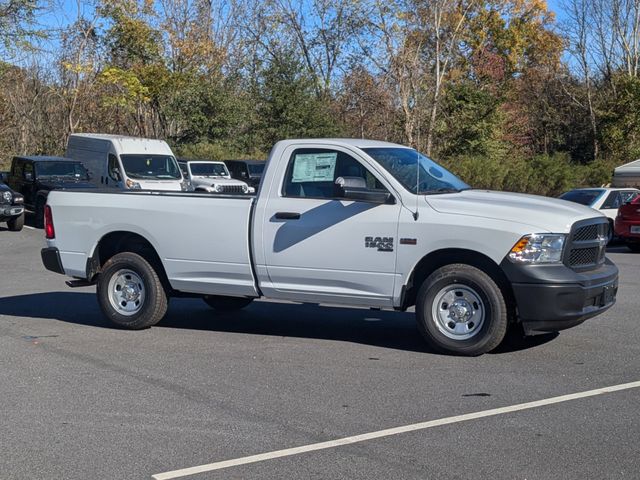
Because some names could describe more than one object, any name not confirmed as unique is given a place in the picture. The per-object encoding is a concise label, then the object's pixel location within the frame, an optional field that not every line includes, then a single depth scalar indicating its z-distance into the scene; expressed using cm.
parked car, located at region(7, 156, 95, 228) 2484
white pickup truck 767
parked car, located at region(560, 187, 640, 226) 2066
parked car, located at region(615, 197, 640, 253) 1833
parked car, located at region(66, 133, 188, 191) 2536
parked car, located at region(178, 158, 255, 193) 2875
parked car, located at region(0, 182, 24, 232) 2292
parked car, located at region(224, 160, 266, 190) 3331
